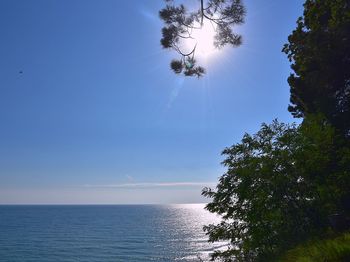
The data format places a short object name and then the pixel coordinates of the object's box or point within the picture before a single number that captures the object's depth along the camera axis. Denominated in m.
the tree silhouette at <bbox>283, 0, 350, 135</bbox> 17.89
